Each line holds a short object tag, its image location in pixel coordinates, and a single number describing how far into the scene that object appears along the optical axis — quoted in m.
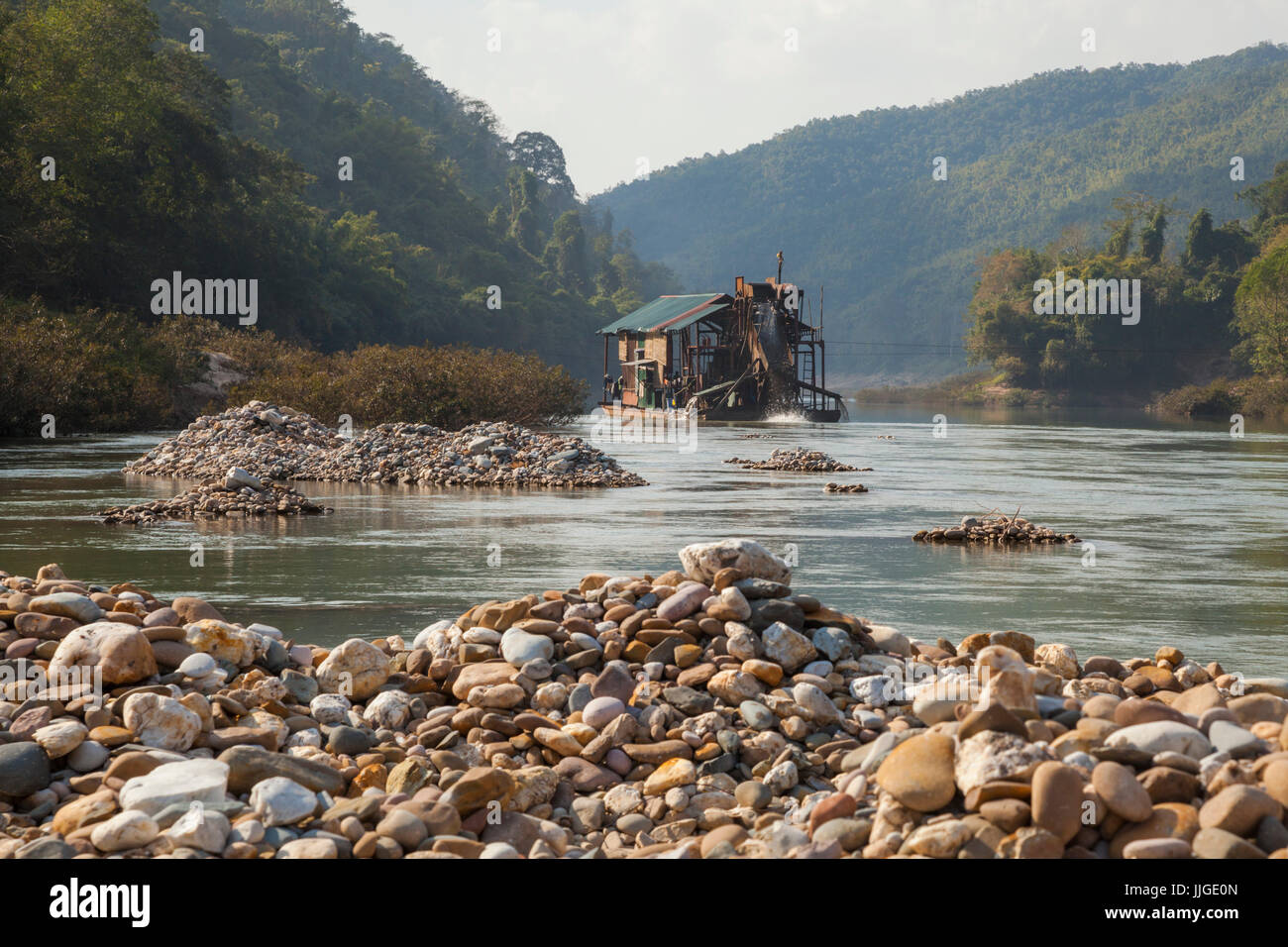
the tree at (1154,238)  90.88
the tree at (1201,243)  88.81
